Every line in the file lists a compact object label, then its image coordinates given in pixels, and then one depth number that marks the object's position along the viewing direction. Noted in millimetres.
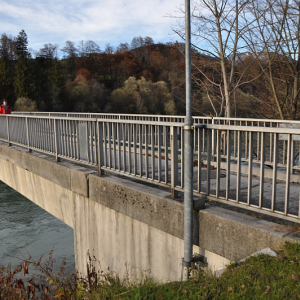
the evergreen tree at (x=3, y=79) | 61594
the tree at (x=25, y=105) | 51750
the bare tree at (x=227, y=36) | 11695
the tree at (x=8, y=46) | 92250
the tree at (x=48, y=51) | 97812
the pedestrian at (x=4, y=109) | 16938
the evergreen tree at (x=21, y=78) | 59750
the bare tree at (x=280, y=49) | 11195
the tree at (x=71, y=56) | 99088
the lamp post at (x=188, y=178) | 3877
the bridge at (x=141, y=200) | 3707
